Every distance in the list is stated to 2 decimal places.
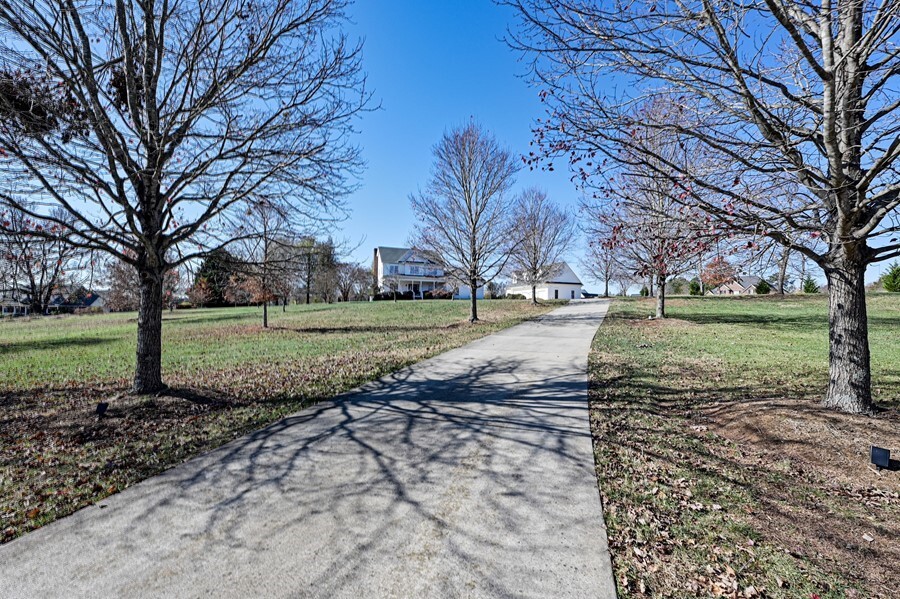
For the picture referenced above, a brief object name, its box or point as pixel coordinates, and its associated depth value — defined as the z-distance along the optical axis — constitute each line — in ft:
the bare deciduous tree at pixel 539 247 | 91.91
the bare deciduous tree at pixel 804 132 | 12.16
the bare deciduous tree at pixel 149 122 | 16.83
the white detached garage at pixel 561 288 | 156.25
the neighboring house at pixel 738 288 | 153.58
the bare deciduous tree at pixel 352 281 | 154.35
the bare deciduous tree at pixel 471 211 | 60.39
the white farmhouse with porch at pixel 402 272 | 164.55
